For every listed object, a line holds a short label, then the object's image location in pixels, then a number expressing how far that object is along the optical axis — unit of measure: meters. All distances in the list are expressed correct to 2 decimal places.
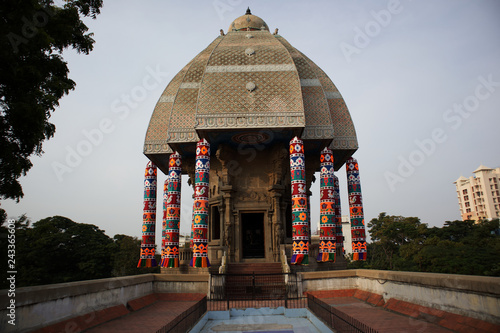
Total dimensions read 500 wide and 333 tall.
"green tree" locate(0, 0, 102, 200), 5.02
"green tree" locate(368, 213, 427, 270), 41.93
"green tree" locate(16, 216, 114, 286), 31.79
